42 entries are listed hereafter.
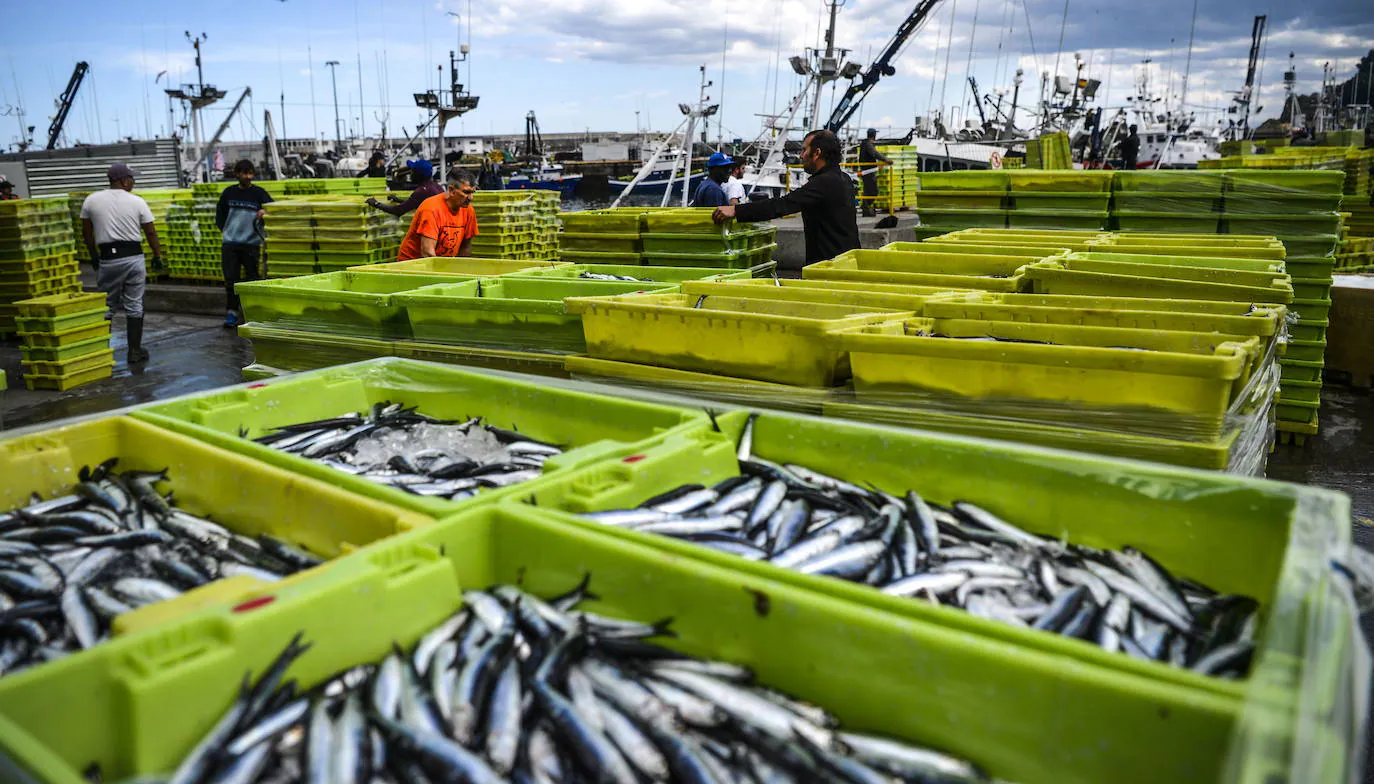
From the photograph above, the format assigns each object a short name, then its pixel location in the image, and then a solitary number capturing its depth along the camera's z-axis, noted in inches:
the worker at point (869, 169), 783.7
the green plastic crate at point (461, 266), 276.9
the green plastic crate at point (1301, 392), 255.8
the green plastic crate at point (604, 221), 349.1
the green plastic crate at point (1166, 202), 285.6
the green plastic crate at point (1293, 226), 259.4
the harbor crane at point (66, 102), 1822.1
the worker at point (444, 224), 320.5
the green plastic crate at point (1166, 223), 285.7
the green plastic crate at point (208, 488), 95.3
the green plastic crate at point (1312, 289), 250.5
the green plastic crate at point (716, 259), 333.1
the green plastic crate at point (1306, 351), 252.2
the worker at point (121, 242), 381.4
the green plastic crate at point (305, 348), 221.9
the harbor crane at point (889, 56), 918.4
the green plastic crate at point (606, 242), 352.2
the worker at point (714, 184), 398.0
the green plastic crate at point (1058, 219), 306.2
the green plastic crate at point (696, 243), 330.6
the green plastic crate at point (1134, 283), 171.5
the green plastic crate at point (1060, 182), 302.2
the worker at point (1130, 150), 957.8
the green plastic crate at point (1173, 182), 281.9
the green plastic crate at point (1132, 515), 58.9
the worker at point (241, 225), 455.8
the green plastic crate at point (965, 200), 321.9
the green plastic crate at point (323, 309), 220.8
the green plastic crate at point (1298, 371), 254.8
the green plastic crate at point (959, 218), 322.7
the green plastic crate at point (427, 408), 124.1
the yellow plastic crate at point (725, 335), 153.2
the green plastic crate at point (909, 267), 207.3
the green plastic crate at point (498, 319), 196.1
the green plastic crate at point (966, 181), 319.6
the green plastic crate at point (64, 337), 346.6
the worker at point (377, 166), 661.9
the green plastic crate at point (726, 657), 61.8
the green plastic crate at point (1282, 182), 263.7
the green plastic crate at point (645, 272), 248.8
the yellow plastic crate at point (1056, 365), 117.4
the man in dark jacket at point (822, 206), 256.2
